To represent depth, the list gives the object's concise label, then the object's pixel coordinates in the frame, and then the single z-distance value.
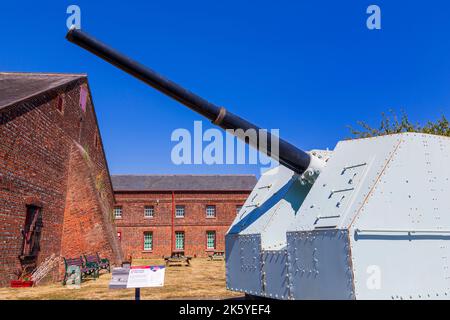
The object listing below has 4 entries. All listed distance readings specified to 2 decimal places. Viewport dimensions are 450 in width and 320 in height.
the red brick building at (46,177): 9.12
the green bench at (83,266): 10.98
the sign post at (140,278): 4.56
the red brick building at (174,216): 29.59
